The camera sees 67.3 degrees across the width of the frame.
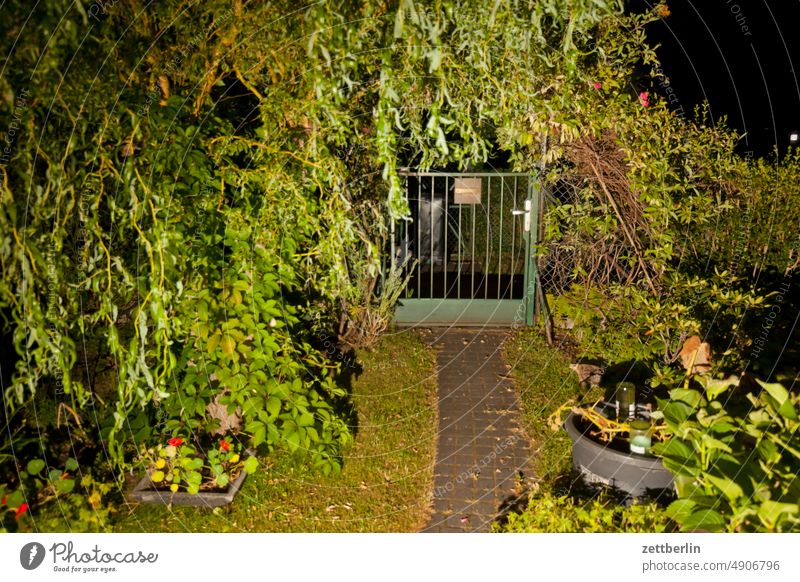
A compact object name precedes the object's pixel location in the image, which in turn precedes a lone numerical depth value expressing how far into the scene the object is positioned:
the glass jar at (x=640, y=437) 2.92
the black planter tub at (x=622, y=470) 2.88
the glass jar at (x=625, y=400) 3.16
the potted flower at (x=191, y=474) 3.13
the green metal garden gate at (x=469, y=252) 6.01
